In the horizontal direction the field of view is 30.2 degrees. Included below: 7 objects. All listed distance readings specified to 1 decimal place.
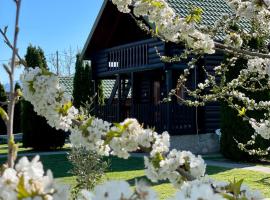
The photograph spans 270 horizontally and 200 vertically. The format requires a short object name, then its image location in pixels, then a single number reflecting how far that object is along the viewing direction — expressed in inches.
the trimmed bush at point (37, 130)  676.1
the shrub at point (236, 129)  474.6
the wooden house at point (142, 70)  564.7
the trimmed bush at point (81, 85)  797.2
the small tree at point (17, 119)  1066.6
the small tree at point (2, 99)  1060.2
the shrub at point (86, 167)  254.3
